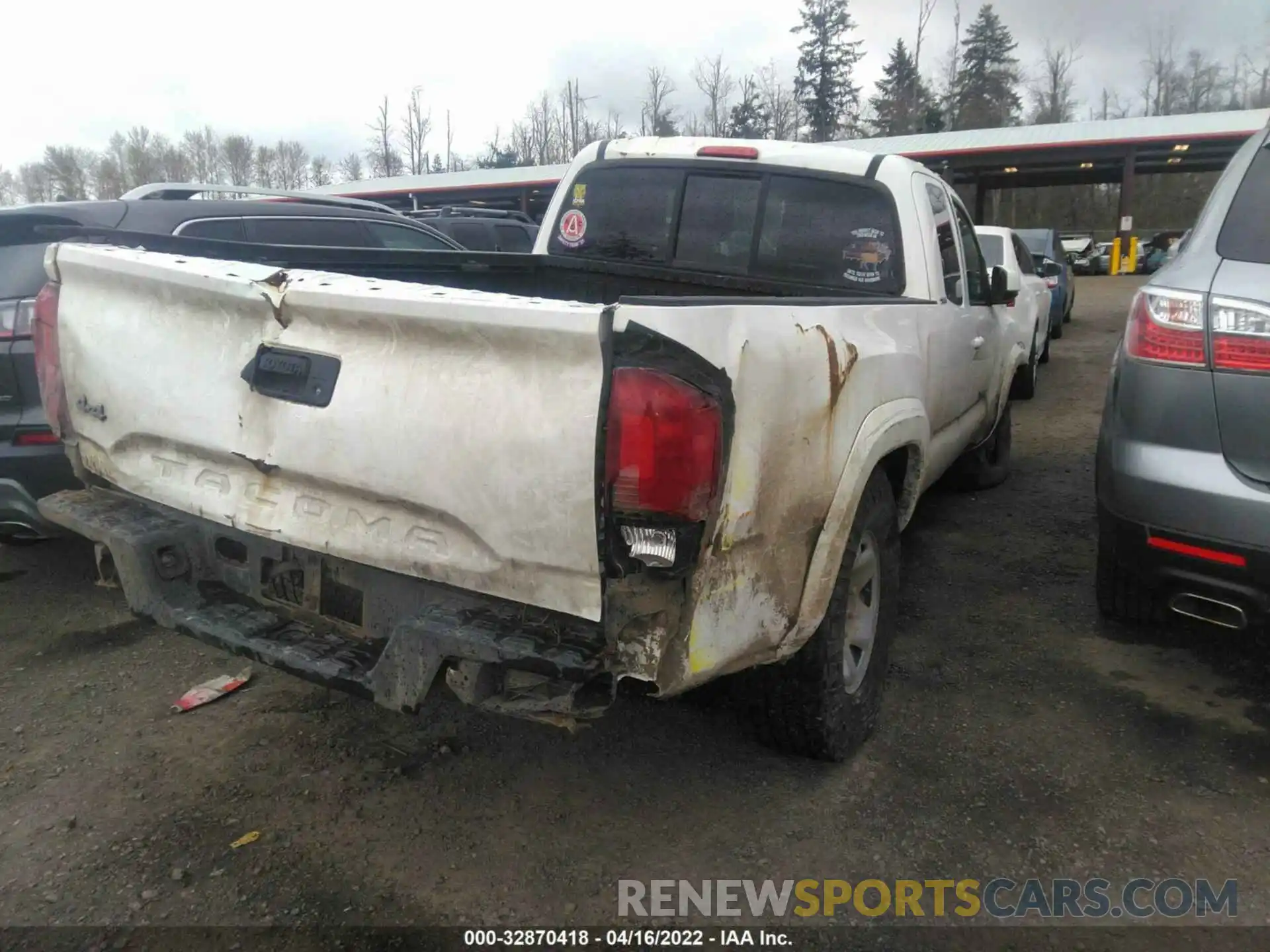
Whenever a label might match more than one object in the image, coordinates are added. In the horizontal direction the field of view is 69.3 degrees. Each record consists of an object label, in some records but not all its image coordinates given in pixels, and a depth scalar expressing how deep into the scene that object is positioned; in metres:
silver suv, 2.71
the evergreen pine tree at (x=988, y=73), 59.66
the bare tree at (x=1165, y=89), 57.03
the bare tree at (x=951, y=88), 59.14
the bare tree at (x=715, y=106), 60.66
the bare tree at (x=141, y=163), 71.28
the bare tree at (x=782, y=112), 59.72
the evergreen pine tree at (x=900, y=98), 58.59
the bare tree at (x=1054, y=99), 59.53
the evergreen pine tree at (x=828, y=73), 59.47
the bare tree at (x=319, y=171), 73.50
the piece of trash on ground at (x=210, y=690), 3.30
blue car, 12.89
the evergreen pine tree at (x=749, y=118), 59.25
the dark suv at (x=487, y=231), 9.52
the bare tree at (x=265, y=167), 73.69
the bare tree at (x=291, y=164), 73.58
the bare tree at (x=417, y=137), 73.81
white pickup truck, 1.93
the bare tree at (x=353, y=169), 71.81
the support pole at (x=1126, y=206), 29.48
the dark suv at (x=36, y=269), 3.64
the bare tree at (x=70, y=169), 68.50
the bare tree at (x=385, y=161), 72.44
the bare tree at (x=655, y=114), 60.88
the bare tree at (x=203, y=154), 77.62
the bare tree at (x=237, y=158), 76.12
